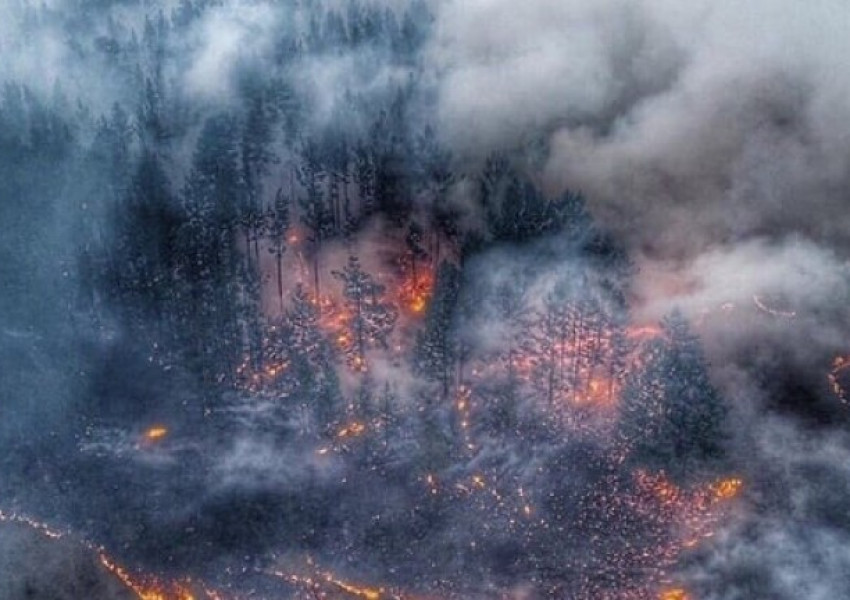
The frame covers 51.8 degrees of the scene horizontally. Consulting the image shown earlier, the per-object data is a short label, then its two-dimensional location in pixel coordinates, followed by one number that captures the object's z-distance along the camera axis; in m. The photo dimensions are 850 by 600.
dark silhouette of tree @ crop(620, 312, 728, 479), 68.88
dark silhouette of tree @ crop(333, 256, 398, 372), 88.88
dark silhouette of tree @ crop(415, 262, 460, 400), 79.25
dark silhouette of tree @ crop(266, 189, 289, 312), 98.41
